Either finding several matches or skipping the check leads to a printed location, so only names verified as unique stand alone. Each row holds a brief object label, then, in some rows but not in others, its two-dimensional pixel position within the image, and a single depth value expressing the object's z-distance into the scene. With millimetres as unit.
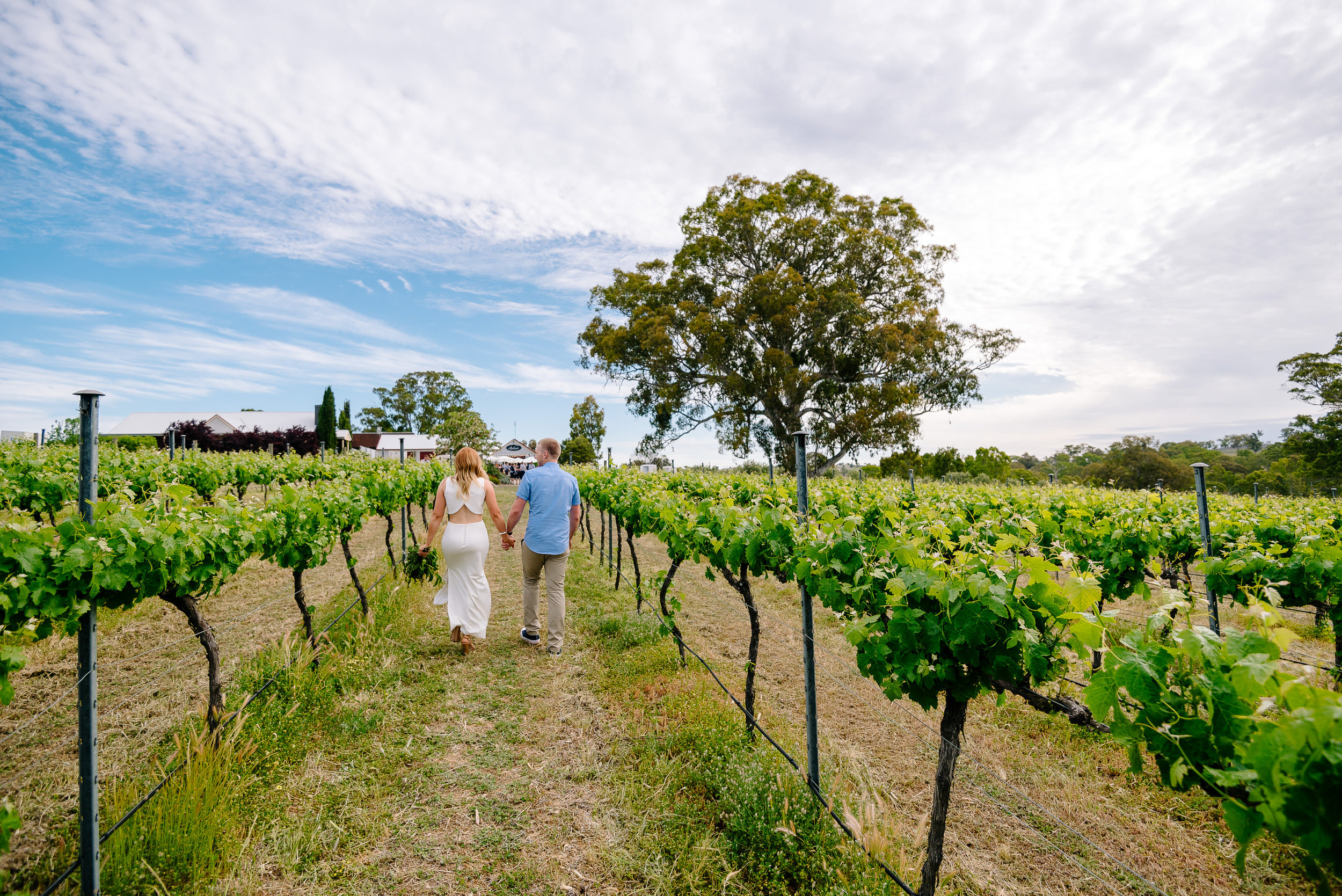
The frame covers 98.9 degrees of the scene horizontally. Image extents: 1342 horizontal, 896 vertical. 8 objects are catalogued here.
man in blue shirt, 5879
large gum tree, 23609
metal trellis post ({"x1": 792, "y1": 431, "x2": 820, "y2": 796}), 3516
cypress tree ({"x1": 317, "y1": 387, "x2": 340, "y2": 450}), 62688
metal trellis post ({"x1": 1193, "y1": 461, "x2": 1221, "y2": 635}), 5246
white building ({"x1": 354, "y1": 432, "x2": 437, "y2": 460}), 62219
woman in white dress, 5723
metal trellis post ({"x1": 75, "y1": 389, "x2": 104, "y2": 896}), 2547
